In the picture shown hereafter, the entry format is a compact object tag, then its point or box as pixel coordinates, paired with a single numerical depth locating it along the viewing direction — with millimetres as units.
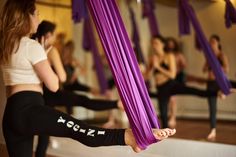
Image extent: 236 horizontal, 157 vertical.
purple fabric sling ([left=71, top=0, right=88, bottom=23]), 2970
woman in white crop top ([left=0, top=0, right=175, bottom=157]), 1782
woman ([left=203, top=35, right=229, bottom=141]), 4109
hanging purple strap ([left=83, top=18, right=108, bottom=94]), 4685
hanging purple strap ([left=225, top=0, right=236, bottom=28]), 3473
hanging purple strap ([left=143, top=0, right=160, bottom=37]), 4809
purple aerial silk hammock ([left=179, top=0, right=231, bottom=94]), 3514
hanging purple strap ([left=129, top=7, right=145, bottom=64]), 5074
